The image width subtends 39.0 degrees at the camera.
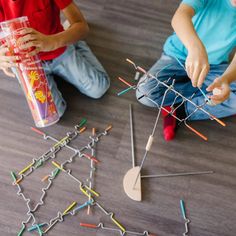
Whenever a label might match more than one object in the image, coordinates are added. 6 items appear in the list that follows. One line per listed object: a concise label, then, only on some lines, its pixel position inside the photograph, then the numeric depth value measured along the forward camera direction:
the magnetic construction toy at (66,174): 1.04
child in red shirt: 0.92
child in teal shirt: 0.80
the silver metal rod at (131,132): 1.14
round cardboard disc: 1.08
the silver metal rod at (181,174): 1.12
